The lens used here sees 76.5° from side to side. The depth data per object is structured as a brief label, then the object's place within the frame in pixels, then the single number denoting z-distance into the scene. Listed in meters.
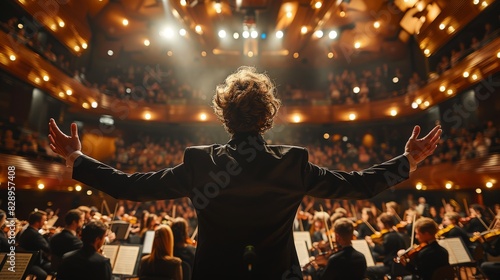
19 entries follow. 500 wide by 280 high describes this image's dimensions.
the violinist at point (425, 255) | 4.12
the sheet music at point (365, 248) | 4.93
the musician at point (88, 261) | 3.19
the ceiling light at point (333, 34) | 15.71
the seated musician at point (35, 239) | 5.12
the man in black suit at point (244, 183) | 1.14
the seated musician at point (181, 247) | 4.80
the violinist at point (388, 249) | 5.50
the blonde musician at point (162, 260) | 3.78
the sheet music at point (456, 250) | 4.81
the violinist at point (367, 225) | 7.32
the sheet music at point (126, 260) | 4.38
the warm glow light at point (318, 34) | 15.94
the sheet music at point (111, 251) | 4.53
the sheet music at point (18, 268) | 2.91
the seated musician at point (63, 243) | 4.60
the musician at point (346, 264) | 3.61
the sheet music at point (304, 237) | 5.32
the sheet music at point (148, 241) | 5.58
